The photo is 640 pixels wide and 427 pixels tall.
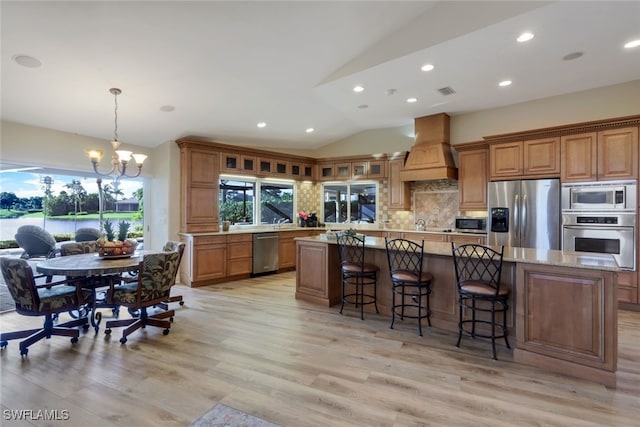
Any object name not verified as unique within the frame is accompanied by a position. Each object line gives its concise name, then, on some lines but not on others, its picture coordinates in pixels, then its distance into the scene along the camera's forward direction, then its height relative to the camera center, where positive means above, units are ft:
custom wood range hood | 18.34 +3.79
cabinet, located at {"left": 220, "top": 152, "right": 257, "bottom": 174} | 19.50 +3.38
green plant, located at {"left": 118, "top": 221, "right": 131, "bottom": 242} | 12.27 -0.68
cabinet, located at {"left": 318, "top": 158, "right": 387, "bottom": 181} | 21.86 +3.36
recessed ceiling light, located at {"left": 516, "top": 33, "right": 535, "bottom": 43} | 10.30 +6.12
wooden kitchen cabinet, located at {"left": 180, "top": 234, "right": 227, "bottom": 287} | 17.46 -2.78
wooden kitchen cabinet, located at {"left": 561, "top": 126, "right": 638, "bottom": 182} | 13.20 +2.64
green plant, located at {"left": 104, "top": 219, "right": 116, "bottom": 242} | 12.35 -0.69
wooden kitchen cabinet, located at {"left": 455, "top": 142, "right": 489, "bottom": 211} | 17.30 +2.22
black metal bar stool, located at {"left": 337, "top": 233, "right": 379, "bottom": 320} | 12.41 -2.46
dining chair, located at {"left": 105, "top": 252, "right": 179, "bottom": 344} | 10.32 -2.72
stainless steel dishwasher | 20.06 -2.66
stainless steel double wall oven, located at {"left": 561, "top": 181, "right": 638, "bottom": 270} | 13.16 -0.24
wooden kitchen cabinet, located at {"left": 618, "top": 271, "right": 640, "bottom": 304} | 13.24 -3.30
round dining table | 9.57 -1.77
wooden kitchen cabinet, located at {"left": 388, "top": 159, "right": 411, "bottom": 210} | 20.83 +1.64
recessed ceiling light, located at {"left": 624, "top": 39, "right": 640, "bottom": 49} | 11.07 +6.31
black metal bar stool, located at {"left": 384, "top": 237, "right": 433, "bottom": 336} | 10.81 -2.41
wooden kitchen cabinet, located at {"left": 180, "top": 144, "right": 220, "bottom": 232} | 18.02 +1.51
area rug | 6.18 -4.34
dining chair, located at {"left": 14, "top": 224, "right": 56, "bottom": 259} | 19.10 -1.76
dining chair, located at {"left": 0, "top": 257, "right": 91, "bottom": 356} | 9.06 -2.75
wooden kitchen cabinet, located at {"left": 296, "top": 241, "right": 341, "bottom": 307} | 13.94 -2.88
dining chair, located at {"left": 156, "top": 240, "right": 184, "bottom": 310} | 12.29 -1.56
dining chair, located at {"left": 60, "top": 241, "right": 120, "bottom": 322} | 11.39 -2.62
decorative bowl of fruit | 11.43 -1.20
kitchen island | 7.79 -2.71
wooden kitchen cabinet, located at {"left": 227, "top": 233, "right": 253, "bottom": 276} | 18.93 -2.62
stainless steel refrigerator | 14.67 -0.01
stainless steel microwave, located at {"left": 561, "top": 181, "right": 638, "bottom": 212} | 13.15 +0.78
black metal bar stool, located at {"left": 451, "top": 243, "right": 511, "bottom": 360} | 9.15 -2.34
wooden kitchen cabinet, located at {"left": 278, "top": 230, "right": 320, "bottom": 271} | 21.48 -2.58
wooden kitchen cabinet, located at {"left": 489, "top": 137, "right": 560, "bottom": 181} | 14.92 +2.82
